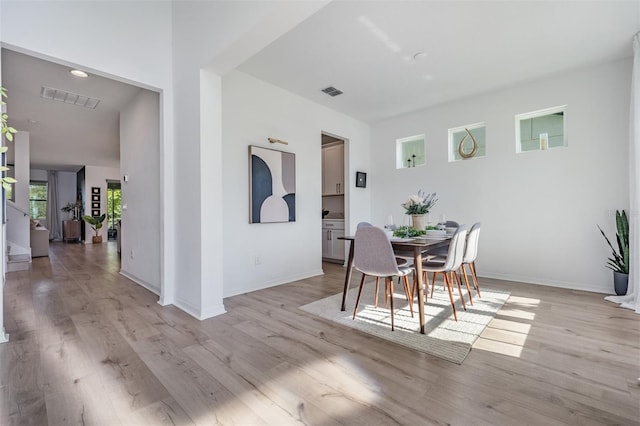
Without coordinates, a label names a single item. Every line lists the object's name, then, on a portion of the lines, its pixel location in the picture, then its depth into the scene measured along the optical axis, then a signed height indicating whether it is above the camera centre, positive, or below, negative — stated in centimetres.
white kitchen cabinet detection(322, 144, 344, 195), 560 +83
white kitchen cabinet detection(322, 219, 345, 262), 556 -58
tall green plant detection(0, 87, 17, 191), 117 +34
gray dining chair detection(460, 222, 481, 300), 296 -39
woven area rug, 215 -99
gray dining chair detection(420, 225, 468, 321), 255 -43
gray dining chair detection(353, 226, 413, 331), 245 -39
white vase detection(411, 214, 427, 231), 311 -11
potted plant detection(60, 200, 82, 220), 1047 +18
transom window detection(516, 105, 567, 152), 385 +110
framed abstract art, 369 +36
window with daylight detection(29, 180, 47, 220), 1052 +56
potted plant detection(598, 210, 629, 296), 319 -55
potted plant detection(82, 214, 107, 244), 908 -30
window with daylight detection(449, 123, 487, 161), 444 +108
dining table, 236 -34
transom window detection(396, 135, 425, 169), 511 +107
